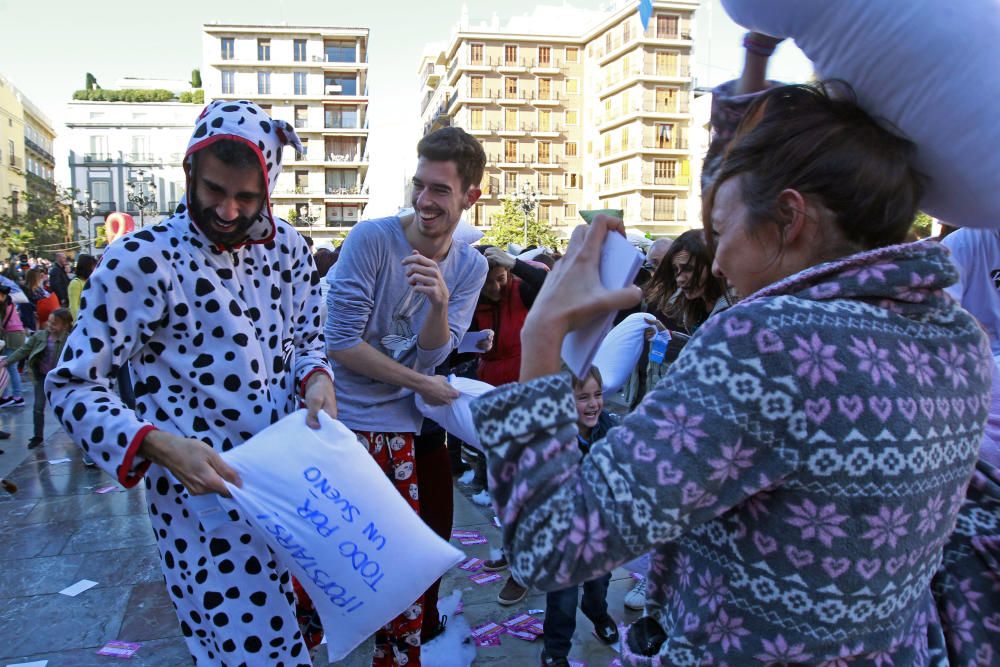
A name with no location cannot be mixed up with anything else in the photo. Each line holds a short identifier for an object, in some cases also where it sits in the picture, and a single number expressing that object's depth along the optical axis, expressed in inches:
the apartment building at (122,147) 2642.7
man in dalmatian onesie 70.3
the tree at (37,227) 1563.7
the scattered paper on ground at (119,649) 132.2
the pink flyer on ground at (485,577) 162.1
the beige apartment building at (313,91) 2522.1
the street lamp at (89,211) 1385.3
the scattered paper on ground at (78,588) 159.9
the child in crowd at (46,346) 324.8
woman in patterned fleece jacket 34.7
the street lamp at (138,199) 1291.8
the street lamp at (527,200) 1716.5
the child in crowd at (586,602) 122.5
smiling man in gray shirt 109.4
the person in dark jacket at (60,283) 670.5
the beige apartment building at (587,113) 2305.6
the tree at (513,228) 2080.5
